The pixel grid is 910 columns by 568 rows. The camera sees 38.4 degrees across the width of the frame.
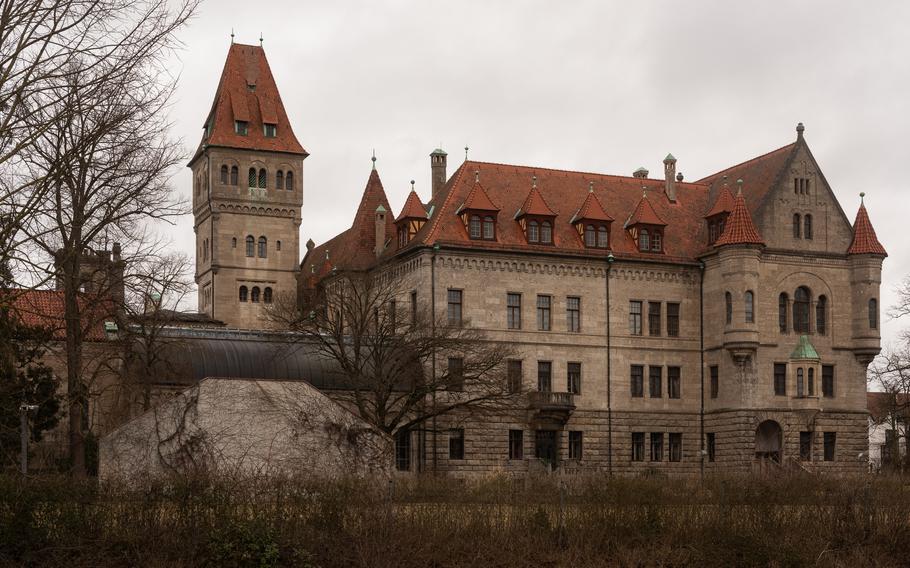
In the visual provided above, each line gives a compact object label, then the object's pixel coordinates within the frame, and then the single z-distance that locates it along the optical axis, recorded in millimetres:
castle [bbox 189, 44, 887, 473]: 60438
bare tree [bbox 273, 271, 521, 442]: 51312
